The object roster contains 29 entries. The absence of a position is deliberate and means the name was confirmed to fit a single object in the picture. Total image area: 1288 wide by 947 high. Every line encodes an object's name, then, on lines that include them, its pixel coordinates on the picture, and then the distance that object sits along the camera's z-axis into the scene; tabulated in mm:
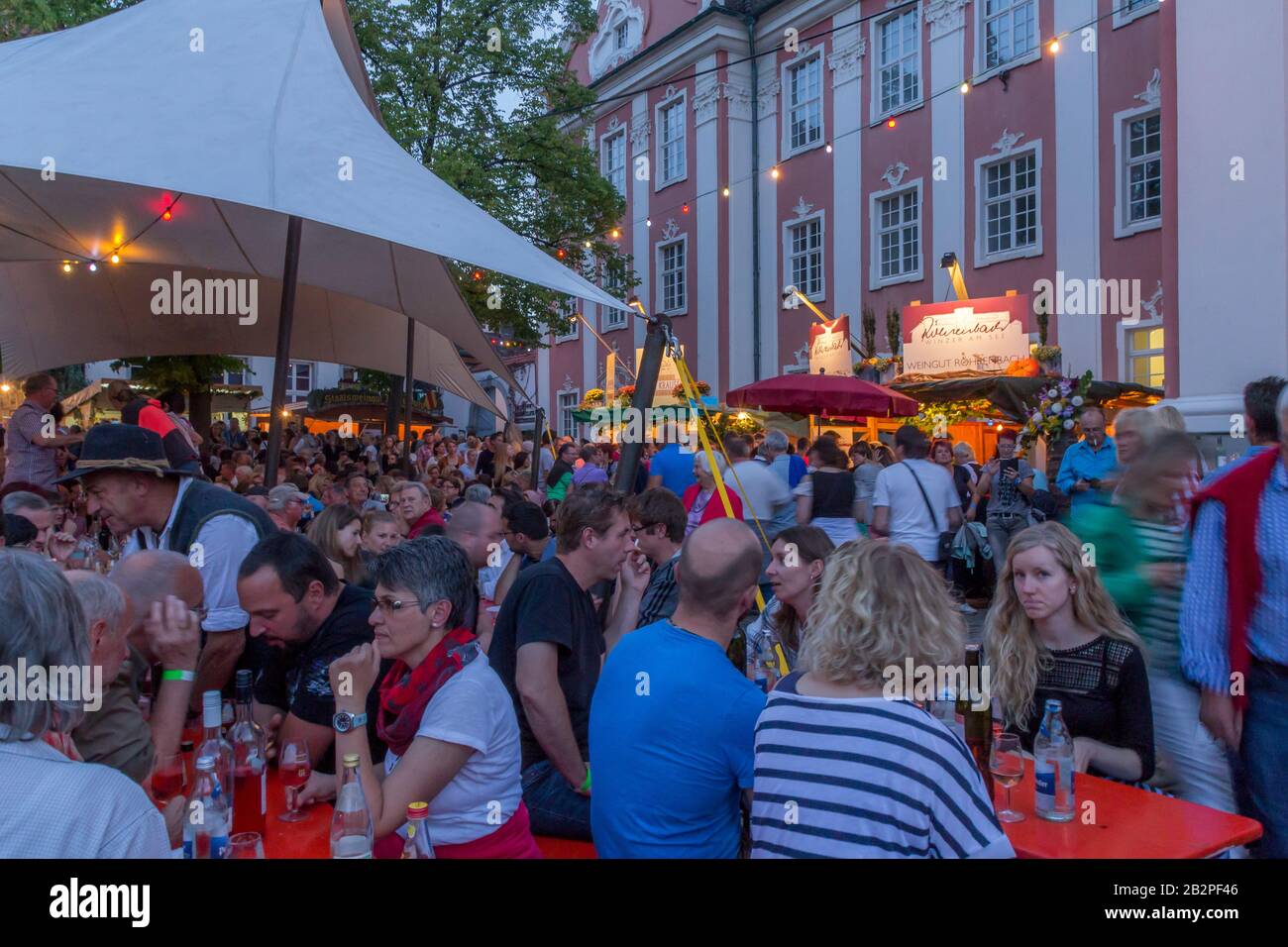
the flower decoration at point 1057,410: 10109
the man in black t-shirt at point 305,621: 3096
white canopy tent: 4953
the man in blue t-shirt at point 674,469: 9383
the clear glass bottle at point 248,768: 2758
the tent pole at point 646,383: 5184
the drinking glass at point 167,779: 2793
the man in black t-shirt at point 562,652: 3316
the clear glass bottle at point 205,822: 2430
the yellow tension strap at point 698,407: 4973
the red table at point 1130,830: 2559
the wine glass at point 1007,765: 2904
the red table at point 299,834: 2582
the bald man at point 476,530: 5484
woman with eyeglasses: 2533
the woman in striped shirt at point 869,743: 2031
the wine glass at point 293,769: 2889
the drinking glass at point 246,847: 2447
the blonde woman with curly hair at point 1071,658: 3178
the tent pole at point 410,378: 9289
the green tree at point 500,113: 17141
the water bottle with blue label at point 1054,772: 2752
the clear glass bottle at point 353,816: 2314
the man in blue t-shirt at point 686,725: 2484
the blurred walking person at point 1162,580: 3256
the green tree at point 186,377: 13797
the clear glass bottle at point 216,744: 2596
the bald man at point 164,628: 2912
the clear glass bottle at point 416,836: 2365
